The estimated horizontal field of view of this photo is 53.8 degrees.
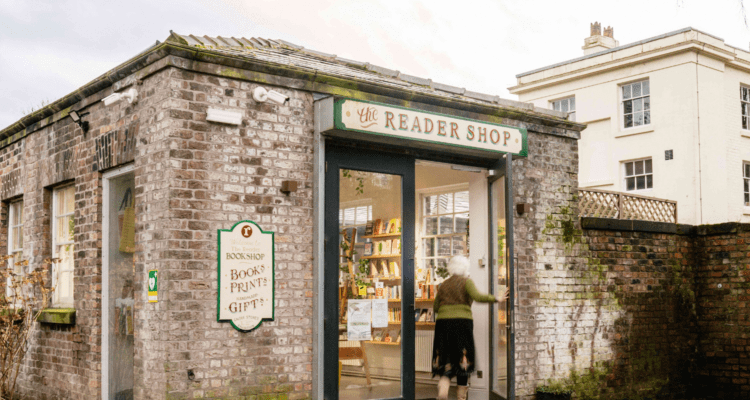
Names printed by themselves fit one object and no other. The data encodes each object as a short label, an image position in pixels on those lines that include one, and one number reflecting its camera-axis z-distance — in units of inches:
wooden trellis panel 400.5
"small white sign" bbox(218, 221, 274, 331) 265.1
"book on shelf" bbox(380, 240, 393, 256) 314.0
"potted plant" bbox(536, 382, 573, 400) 352.2
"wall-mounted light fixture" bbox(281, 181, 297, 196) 281.4
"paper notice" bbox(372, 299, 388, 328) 309.4
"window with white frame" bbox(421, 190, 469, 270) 412.8
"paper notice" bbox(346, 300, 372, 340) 302.4
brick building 261.3
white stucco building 724.0
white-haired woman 313.4
